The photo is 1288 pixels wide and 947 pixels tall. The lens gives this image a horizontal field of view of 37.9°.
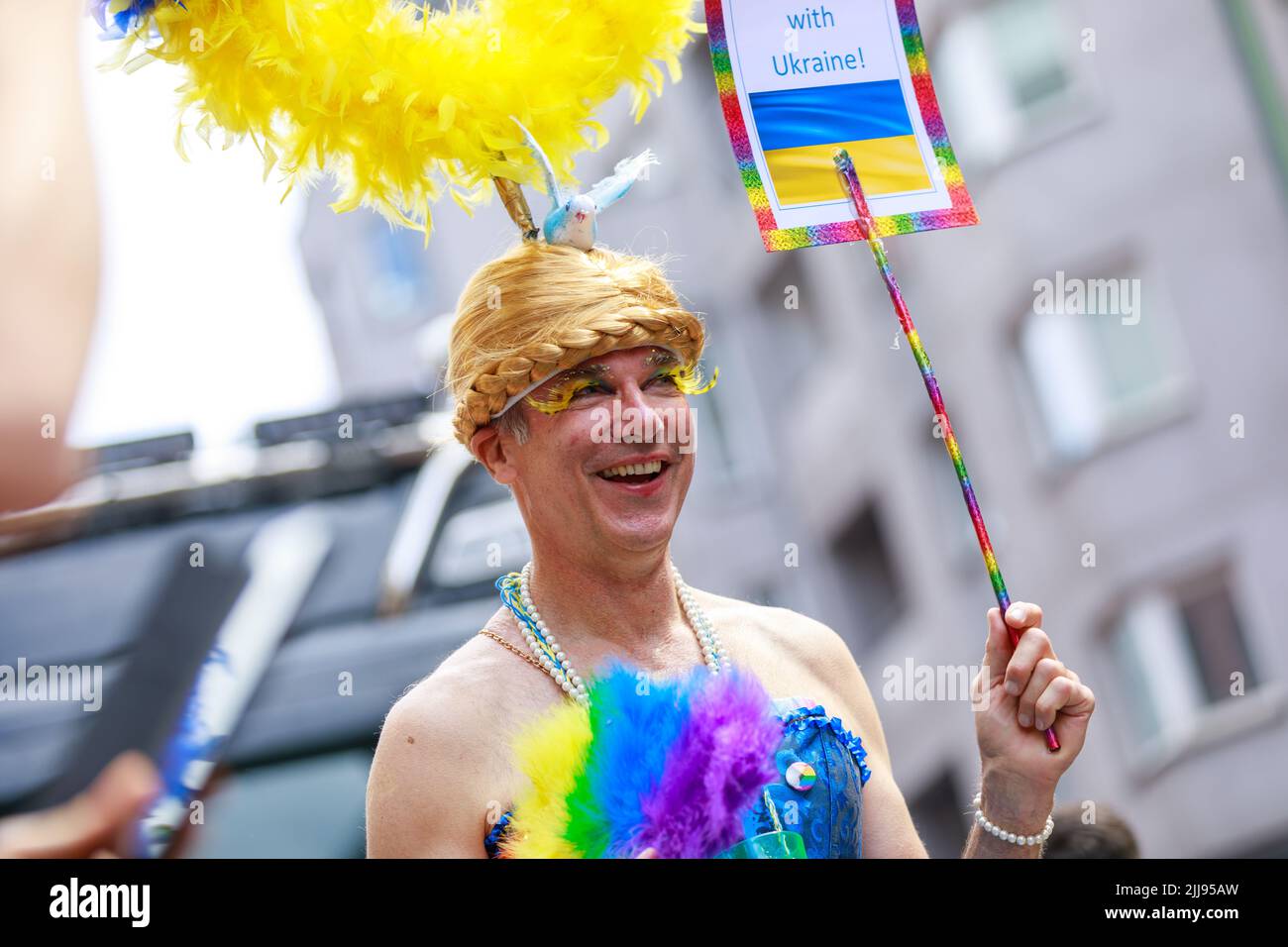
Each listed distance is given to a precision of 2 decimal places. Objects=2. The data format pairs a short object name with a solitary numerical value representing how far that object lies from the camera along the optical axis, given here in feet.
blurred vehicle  20.75
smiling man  7.91
